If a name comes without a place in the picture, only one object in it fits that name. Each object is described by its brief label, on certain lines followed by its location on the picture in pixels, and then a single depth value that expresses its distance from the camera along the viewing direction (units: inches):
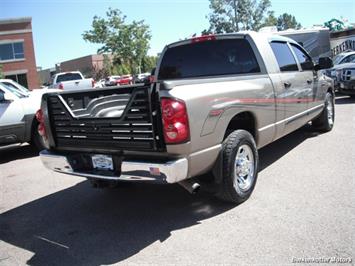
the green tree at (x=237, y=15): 2389.3
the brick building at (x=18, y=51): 1612.9
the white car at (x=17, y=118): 311.6
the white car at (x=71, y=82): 698.7
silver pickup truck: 145.7
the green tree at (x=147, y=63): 2339.3
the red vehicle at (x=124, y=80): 1550.2
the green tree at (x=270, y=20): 2508.5
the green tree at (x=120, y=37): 1940.2
